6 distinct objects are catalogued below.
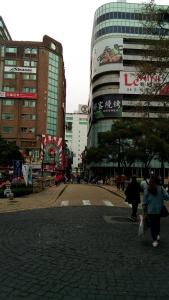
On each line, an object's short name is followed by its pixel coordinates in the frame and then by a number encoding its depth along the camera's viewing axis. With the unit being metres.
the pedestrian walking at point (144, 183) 7.36
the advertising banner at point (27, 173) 17.49
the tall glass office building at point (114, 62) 53.49
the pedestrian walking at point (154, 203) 5.53
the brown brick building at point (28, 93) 57.60
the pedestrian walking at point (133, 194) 8.77
